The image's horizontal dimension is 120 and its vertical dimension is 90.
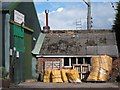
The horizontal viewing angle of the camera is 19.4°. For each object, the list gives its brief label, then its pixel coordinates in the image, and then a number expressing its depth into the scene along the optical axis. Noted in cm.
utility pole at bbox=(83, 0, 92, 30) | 4742
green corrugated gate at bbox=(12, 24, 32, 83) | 2449
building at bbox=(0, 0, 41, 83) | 2286
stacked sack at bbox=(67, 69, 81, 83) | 2759
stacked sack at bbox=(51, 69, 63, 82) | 2766
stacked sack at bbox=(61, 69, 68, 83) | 2775
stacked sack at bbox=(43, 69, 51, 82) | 2810
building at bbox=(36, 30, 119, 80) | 3048
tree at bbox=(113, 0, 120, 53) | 3531
